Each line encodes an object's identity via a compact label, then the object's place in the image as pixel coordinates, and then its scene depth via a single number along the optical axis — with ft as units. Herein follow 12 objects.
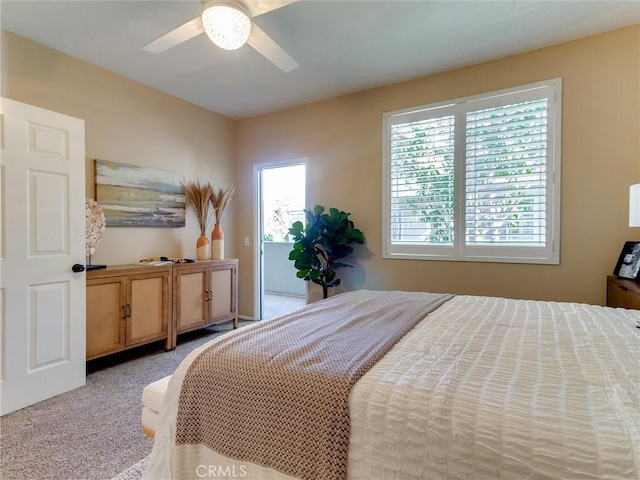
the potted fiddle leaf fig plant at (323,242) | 11.24
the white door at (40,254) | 6.91
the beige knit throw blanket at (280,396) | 2.96
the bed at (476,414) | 2.35
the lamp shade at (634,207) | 6.39
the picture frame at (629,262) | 7.38
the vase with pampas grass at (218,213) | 12.78
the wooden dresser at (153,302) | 8.76
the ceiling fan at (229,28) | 6.23
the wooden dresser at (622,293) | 6.53
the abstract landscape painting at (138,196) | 10.07
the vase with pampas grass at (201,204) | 12.40
